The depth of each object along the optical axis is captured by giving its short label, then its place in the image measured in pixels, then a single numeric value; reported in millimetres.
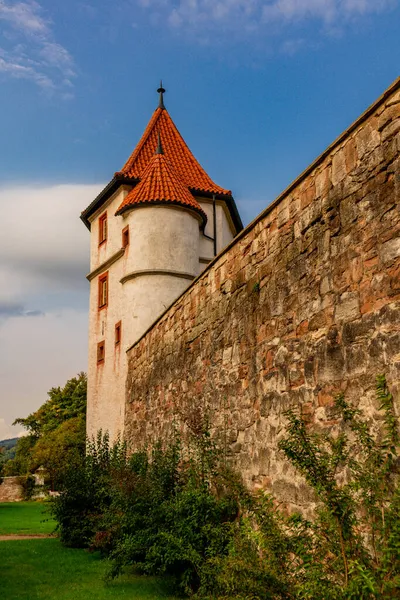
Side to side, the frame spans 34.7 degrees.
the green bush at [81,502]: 11555
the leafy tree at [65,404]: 47688
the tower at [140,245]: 19172
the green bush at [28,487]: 40750
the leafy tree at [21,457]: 56594
